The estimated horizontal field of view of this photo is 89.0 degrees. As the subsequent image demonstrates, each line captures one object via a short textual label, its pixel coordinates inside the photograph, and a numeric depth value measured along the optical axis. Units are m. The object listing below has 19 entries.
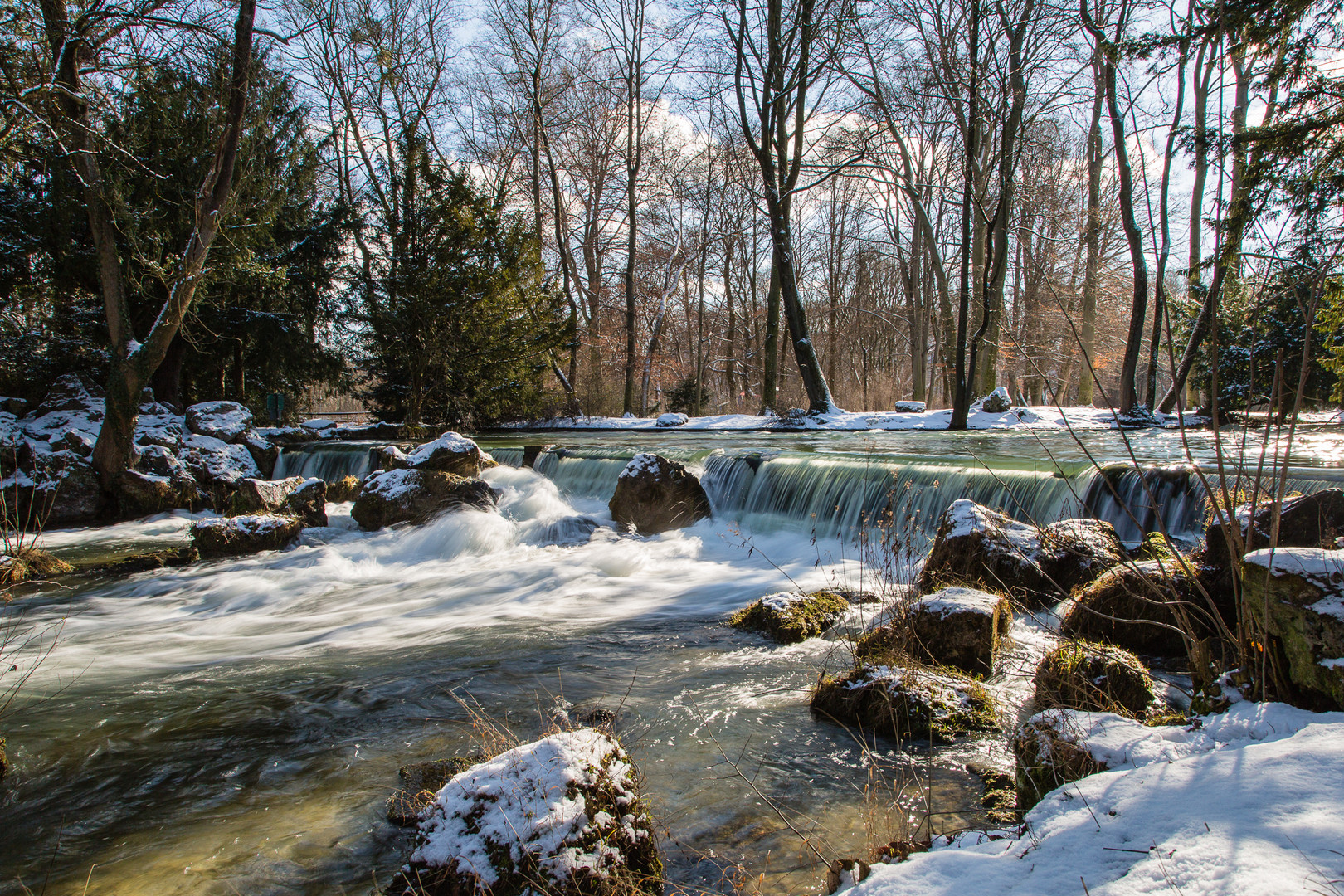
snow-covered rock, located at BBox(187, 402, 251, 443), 13.20
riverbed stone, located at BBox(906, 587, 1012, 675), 4.18
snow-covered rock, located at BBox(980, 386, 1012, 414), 16.58
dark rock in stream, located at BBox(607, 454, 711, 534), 9.50
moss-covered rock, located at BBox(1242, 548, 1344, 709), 2.56
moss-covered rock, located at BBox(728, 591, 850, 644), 5.13
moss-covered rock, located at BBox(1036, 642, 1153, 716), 3.41
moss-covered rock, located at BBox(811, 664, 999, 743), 3.65
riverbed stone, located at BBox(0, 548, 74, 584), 6.86
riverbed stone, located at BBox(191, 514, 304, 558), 8.23
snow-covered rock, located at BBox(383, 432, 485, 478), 10.76
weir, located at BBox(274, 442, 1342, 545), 6.87
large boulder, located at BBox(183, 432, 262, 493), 11.84
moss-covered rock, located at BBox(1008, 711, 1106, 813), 2.59
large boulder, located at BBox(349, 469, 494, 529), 9.79
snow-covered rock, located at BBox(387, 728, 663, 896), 2.19
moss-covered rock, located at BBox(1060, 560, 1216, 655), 4.41
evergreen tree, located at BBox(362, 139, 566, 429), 17.70
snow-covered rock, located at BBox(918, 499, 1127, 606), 5.24
